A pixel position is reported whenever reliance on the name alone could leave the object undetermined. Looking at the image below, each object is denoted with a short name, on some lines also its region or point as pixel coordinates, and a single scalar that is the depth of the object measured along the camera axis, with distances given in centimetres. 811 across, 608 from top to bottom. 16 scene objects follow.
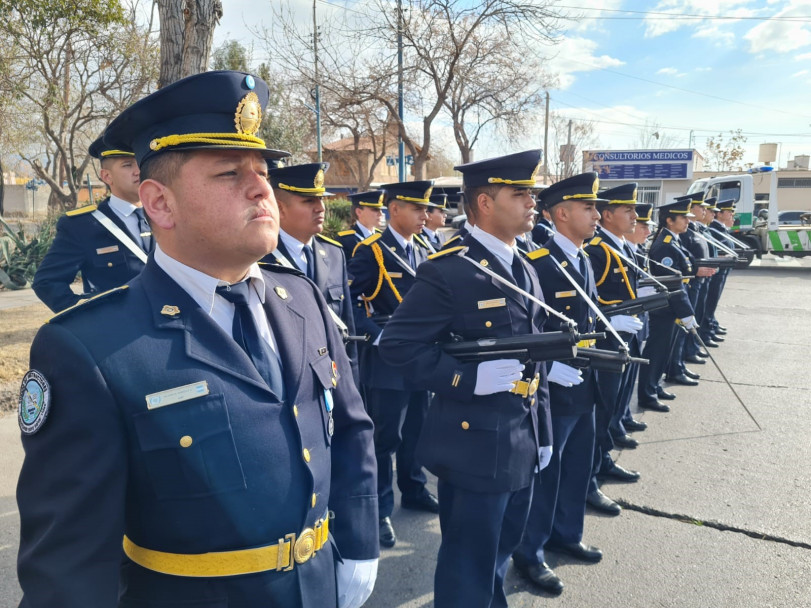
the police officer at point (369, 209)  568
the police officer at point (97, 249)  383
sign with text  3890
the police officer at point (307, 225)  360
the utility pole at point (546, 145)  3651
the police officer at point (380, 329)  395
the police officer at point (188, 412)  117
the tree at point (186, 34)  451
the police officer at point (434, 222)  653
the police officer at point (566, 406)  323
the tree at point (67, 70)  1267
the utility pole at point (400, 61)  1405
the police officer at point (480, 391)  251
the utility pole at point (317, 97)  1538
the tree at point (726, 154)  5622
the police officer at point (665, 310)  608
